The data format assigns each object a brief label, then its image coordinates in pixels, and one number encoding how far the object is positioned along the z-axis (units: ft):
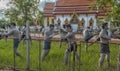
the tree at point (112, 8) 19.27
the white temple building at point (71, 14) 86.84
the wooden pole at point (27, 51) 19.18
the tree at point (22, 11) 44.31
